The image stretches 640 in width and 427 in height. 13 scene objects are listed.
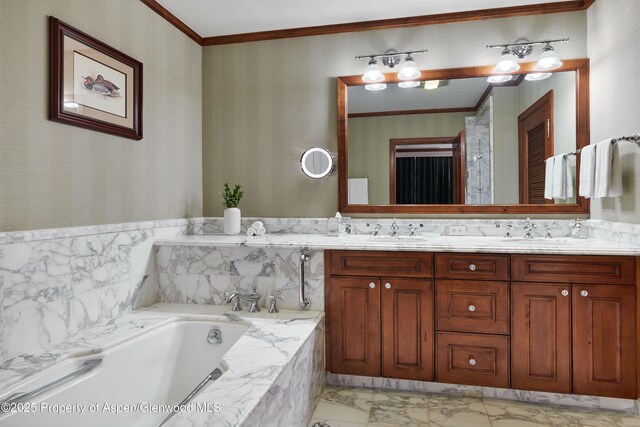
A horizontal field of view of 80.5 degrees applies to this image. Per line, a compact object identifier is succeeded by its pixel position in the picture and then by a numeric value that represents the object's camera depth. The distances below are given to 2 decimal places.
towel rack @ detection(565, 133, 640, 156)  1.95
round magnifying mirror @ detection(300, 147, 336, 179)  2.86
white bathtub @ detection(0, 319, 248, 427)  1.44
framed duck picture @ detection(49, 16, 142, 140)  1.79
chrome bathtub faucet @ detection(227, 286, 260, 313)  2.29
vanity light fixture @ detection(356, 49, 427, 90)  2.70
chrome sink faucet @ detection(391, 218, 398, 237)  2.75
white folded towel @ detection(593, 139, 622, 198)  2.11
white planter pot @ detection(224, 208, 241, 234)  2.79
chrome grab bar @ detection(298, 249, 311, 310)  2.29
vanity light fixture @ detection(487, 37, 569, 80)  2.51
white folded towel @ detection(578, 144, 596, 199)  2.25
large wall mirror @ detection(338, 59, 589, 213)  2.57
